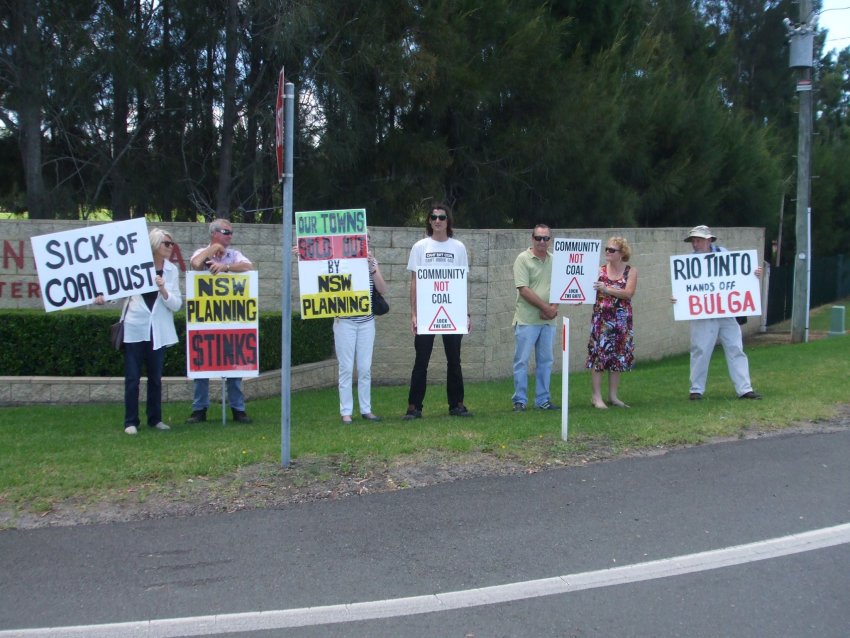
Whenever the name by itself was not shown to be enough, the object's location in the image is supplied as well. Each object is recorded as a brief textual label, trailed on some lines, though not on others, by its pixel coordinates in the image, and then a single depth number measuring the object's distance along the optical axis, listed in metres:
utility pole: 18.73
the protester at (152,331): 8.25
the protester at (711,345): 9.74
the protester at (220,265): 8.41
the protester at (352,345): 8.67
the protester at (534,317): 9.23
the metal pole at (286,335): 6.60
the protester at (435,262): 8.71
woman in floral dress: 9.23
